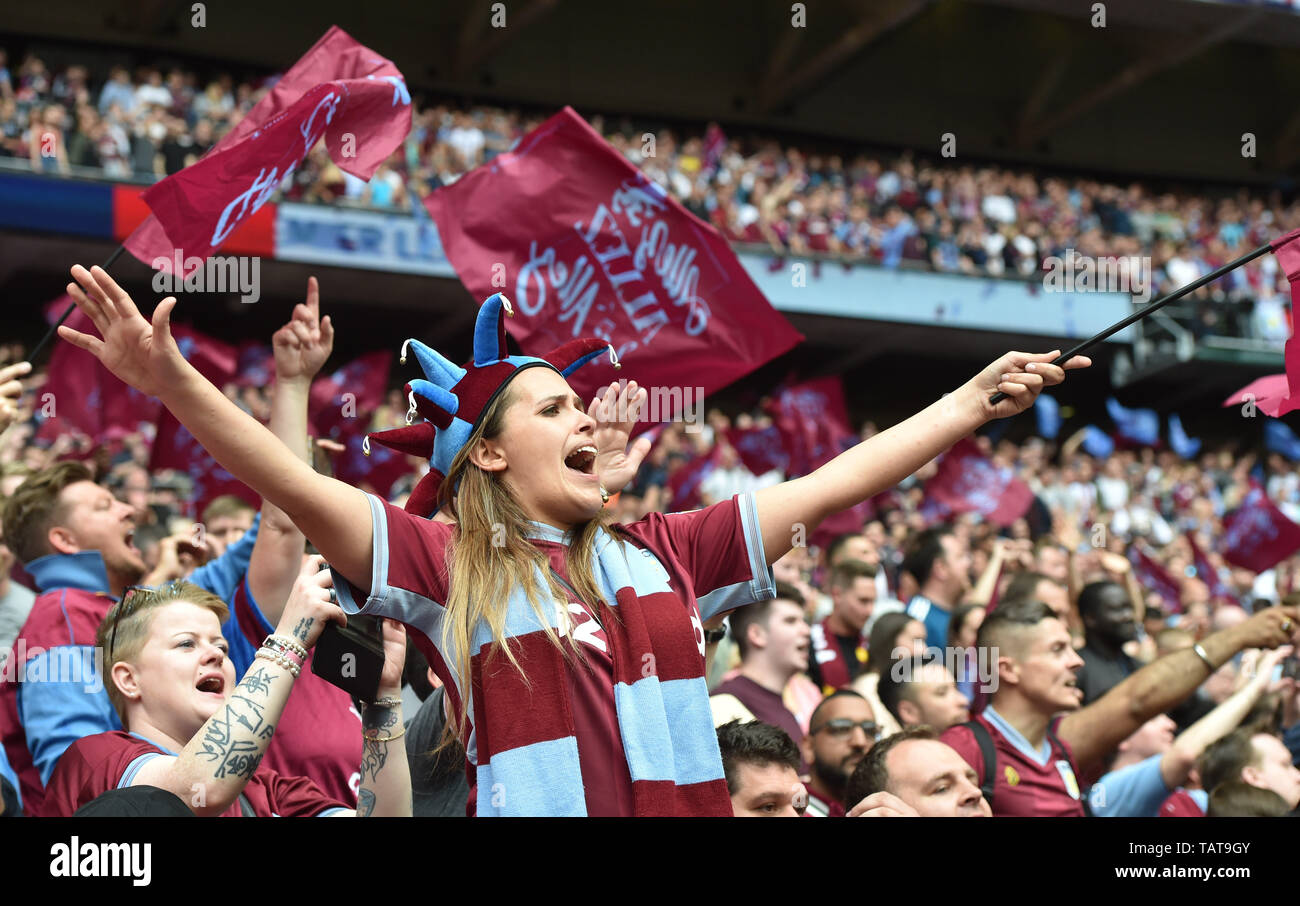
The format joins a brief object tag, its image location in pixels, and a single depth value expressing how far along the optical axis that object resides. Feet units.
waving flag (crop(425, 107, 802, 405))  16.66
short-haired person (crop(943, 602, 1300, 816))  12.53
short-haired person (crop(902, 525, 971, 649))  19.95
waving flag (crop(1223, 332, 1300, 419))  10.61
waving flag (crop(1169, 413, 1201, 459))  54.65
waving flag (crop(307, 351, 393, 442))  24.50
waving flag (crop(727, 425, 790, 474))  30.23
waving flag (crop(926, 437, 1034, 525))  32.83
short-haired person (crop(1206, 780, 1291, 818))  13.32
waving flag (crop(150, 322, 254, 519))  18.94
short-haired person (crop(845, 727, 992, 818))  10.55
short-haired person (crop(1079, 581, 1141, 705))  17.74
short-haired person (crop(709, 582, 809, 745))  15.10
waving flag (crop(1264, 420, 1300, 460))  36.04
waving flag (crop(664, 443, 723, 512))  29.09
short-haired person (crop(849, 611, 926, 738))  16.29
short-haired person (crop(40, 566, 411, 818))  7.86
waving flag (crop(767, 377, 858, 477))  29.45
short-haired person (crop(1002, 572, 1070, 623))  15.64
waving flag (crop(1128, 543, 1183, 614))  30.30
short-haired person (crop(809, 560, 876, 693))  18.66
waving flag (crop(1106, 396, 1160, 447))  55.40
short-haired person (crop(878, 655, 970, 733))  14.92
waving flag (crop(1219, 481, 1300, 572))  27.17
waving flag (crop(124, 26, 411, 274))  12.93
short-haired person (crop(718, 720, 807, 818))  10.37
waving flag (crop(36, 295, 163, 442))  22.99
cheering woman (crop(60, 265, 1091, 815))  7.23
